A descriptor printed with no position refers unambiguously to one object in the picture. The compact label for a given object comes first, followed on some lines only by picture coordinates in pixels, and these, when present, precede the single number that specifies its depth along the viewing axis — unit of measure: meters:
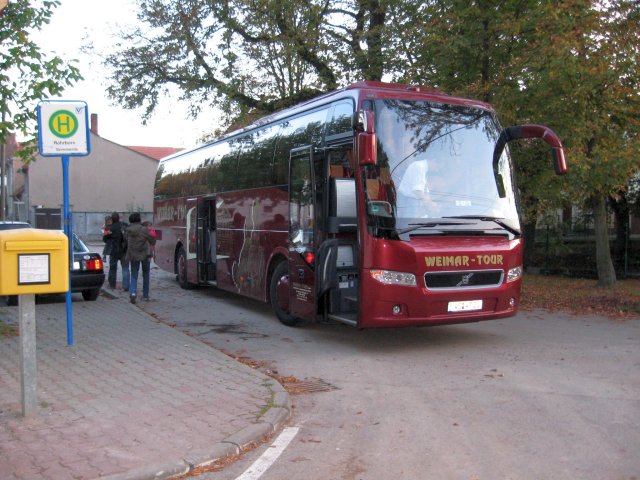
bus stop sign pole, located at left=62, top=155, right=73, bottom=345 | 8.13
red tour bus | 7.85
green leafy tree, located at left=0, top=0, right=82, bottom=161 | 9.13
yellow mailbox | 5.24
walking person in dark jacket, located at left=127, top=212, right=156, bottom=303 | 12.56
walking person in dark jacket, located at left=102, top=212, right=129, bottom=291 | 15.35
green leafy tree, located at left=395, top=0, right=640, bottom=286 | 11.81
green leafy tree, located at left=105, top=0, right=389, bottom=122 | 17.05
